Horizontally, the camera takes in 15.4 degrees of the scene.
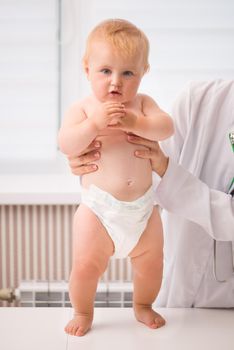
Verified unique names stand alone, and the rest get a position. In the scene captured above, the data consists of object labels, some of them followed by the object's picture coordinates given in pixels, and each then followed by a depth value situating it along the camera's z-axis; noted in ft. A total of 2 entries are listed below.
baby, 5.68
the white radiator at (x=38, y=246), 9.71
